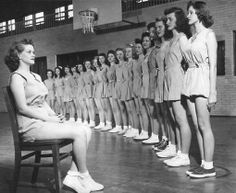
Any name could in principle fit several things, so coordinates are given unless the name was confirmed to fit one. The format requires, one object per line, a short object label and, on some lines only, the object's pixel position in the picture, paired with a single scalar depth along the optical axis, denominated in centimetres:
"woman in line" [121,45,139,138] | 522
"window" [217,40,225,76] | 784
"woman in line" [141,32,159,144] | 431
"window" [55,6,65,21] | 1153
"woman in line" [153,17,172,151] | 354
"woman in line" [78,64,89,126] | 711
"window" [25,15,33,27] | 1242
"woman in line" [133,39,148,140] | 484
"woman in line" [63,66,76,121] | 764
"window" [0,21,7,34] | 1348
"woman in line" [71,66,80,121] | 746
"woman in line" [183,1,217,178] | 252
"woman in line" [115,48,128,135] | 554
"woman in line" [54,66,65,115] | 812
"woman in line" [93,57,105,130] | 644
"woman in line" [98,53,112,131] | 633
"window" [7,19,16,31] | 1323
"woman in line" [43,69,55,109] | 838
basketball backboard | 870
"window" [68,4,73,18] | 1136
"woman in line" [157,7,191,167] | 304
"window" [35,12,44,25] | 1213
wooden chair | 214
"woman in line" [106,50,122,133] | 597
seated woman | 217
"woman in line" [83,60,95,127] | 696
